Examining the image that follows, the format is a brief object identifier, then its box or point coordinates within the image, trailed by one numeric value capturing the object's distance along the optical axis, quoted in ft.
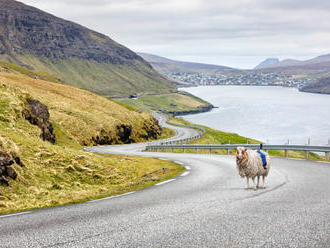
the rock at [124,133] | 206.90
